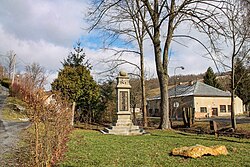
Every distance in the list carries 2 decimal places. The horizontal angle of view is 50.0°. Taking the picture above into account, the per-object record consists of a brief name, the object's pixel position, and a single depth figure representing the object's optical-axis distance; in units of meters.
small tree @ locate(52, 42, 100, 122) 19.38
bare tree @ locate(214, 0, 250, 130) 15.44
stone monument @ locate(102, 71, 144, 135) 15.18
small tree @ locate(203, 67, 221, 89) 55.19
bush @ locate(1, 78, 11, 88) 39.66
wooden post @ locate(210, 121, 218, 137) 14.76
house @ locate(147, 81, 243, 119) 43.69
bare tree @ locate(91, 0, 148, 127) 21.25
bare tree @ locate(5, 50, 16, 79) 54.91
